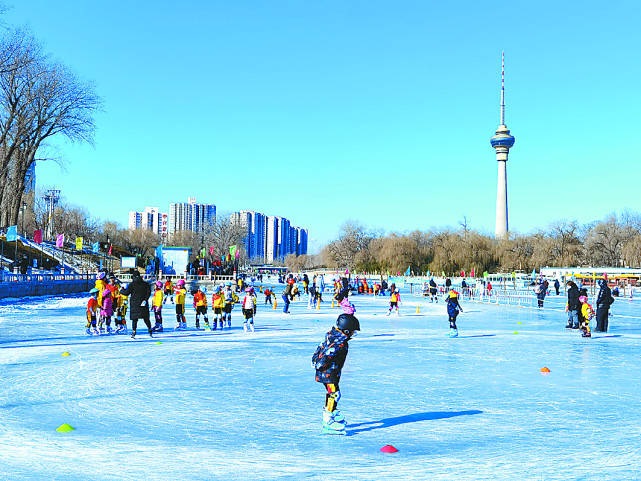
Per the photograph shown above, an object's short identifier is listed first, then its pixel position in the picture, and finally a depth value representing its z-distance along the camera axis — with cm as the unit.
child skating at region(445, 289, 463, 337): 1420
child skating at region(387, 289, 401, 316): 2156
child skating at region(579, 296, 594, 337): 1463
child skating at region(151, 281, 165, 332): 1502
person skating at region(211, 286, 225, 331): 1602
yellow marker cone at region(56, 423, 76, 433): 573
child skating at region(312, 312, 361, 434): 562
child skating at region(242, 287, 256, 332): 1458
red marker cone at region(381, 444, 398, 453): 512
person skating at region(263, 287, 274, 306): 2733
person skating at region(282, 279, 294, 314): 2225
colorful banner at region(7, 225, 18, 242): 2996
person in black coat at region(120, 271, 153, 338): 1336
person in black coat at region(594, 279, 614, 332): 1556
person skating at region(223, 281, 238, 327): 1688
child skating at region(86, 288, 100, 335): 1409
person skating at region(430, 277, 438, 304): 3170
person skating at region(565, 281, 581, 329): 1614
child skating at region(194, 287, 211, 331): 1605
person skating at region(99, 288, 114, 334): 1434
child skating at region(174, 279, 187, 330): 1579
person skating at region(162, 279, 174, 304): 2942
